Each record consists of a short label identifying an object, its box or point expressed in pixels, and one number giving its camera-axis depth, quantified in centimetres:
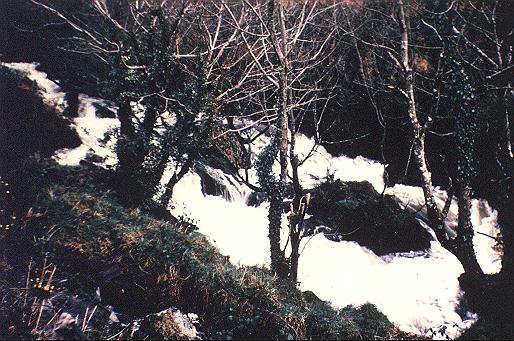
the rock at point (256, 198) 1391
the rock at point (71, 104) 1408
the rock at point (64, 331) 537
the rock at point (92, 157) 1252
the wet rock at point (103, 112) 1485
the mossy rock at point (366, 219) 1245
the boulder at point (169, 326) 587
